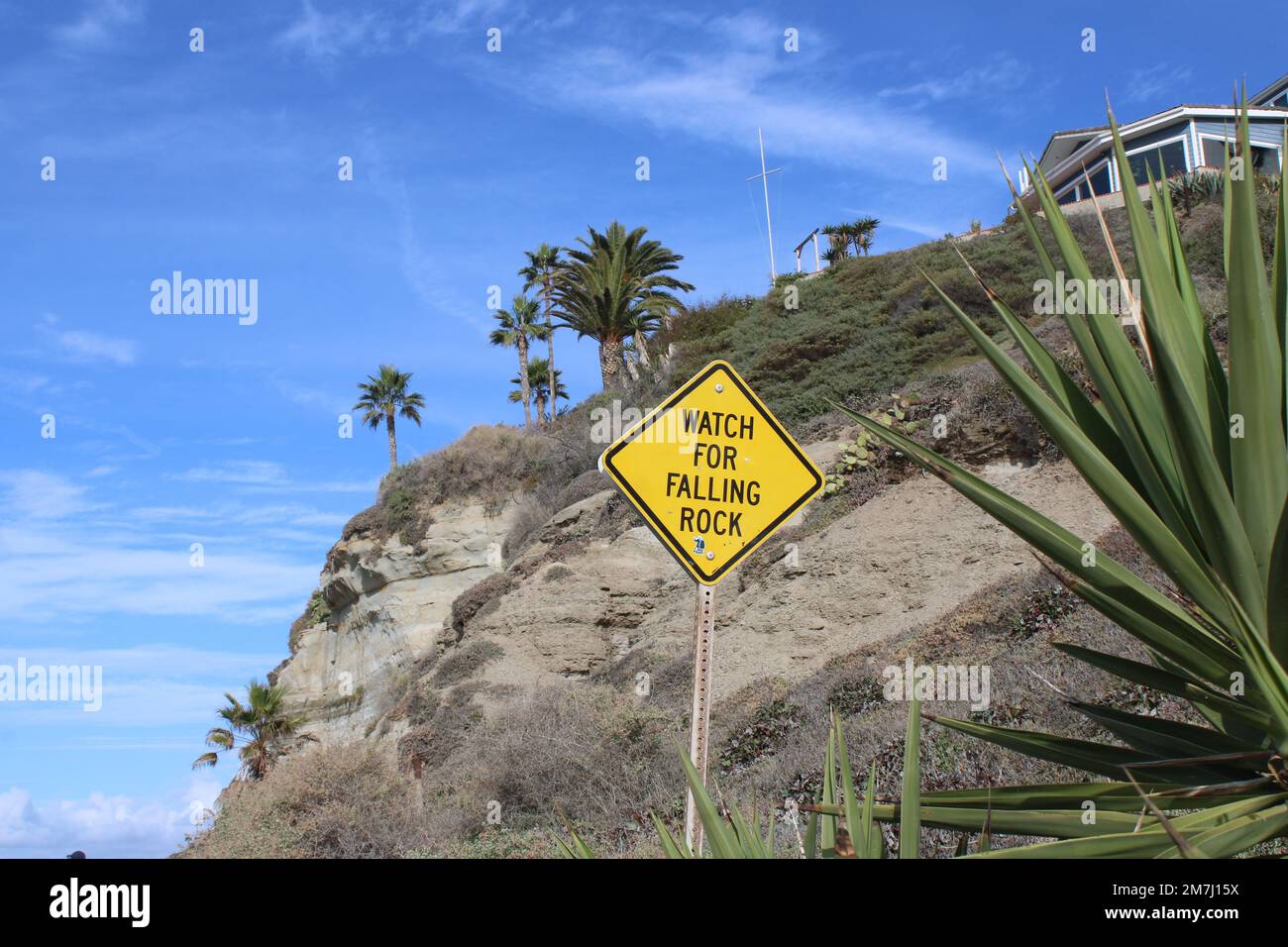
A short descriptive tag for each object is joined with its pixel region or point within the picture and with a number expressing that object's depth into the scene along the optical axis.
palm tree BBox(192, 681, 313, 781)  25.17
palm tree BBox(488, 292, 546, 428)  51.38
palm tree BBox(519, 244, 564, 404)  47.97
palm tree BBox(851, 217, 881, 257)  48.72
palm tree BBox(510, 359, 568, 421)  60.66
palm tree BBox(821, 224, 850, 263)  46.31
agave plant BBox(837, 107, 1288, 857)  2.75
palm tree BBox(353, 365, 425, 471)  53.00
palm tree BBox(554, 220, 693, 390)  35.03
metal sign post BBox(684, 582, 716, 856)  4.61
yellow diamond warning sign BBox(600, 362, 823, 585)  5.13
